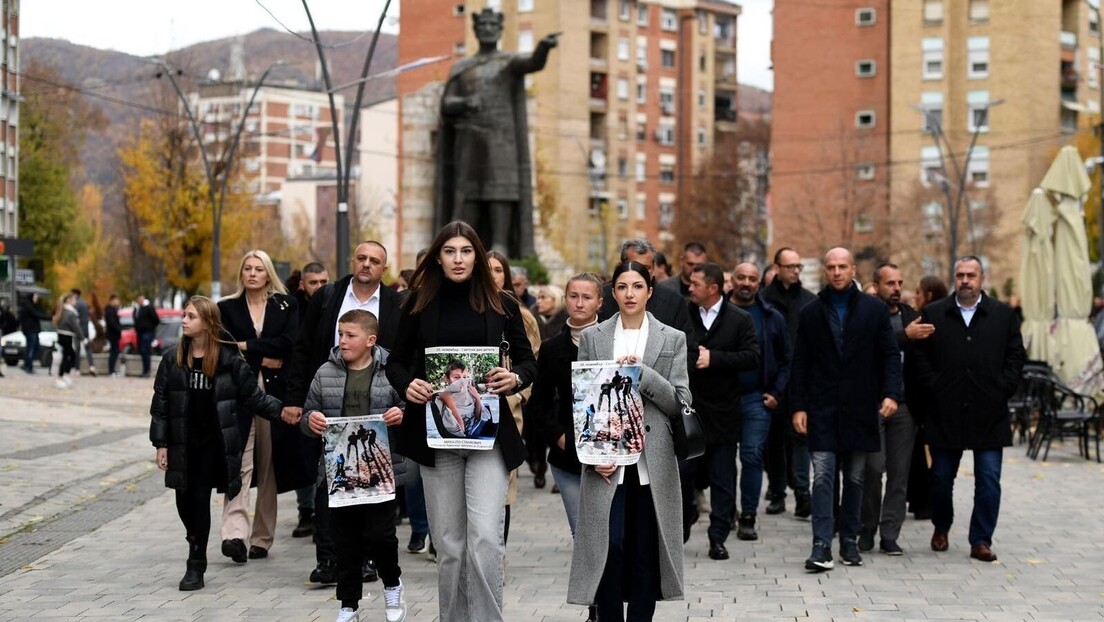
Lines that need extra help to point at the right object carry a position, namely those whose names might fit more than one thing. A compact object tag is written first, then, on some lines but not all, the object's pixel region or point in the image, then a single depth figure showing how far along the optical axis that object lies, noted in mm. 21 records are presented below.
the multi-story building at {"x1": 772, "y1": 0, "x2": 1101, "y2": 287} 71125
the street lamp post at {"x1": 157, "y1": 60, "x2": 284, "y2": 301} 44131
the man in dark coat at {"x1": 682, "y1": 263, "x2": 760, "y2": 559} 11312
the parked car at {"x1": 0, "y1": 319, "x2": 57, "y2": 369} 44781
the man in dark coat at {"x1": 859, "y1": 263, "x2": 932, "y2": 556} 11438
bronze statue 30219
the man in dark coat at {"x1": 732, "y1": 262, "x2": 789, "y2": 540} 12155
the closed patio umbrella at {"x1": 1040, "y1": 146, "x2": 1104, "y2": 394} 20562
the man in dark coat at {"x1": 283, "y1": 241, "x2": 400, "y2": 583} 9688
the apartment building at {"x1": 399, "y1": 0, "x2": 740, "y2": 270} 85438
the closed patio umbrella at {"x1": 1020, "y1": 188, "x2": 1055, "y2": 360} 21422
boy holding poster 8414
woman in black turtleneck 7598
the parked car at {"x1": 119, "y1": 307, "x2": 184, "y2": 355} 42953
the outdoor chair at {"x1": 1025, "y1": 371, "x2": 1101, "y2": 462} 18297
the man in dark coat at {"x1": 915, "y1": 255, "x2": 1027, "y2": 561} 11188
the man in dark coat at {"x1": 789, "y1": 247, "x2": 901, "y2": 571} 10656
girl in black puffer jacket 9719
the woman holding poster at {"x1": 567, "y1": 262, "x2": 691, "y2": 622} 7426
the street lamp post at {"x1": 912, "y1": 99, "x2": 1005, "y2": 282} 50938
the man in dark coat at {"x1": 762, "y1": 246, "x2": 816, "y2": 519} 13430
